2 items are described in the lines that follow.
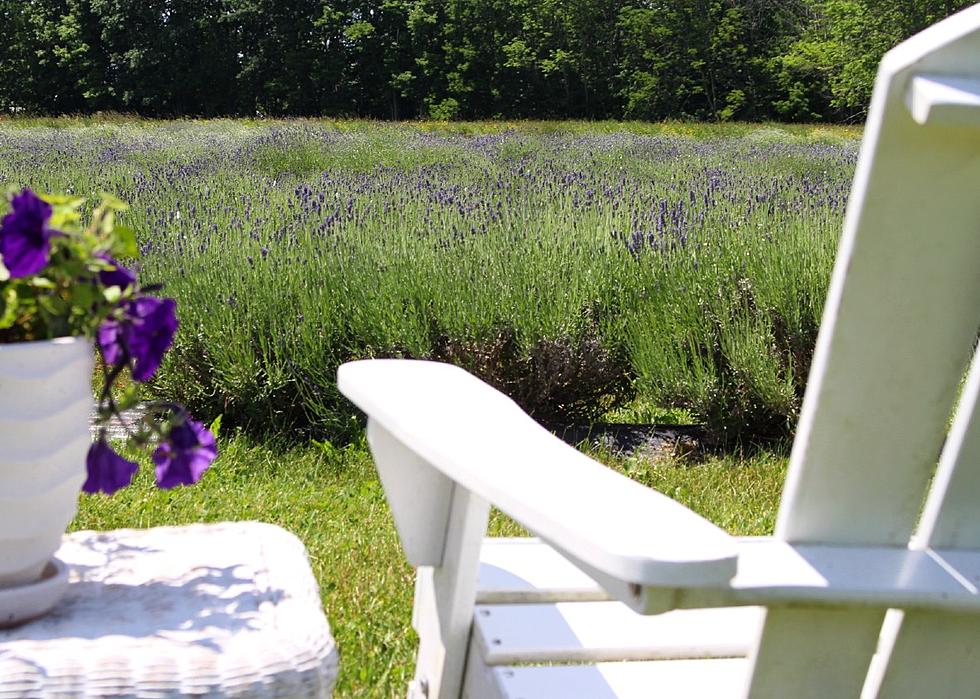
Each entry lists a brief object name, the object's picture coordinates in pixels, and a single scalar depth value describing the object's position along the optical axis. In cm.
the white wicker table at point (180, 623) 96
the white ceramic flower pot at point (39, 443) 100
